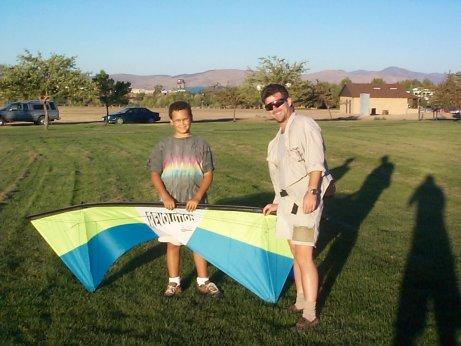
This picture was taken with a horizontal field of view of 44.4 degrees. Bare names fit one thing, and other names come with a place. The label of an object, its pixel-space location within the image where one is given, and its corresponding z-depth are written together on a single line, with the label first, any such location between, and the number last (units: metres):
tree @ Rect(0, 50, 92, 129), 37.06
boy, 4.93
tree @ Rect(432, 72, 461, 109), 52.59
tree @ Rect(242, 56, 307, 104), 55.25
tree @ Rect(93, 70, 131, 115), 49.83
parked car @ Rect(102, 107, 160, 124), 46.06
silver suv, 42.25
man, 4.12
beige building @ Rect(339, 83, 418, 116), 81.00
